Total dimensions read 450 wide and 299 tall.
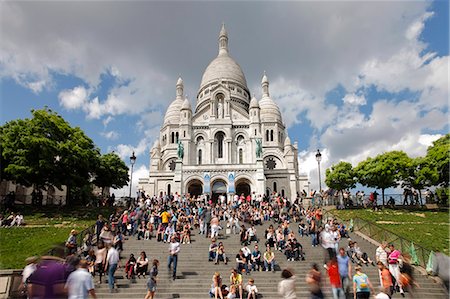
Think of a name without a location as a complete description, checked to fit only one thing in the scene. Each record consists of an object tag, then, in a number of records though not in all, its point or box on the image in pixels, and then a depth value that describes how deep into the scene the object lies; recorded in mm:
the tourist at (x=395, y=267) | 10711
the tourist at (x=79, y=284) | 5898
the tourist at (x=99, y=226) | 15672
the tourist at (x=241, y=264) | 12578
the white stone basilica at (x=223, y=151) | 38094
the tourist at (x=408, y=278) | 7512
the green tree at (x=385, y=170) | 29453
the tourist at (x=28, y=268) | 8078
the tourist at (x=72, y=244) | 11330
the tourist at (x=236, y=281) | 10412
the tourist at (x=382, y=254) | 11677
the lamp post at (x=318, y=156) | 28986
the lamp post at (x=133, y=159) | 30431
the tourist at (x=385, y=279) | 8602
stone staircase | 10922
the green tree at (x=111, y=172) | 35781
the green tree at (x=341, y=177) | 32938
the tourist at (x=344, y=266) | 8906
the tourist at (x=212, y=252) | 14023
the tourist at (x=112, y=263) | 10344
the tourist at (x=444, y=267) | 8366
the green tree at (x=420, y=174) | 27850
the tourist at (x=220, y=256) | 13674
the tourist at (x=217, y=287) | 10250
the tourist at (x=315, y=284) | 6406
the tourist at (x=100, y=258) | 11039
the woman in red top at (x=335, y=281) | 7957
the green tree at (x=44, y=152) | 24281
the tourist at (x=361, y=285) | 8021
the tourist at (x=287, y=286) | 6535
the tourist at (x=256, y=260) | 13172
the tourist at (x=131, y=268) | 11834
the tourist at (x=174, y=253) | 11791
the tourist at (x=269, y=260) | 12922
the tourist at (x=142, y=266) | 11906
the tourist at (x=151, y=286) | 9608
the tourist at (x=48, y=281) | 5297
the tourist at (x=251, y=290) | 10312
